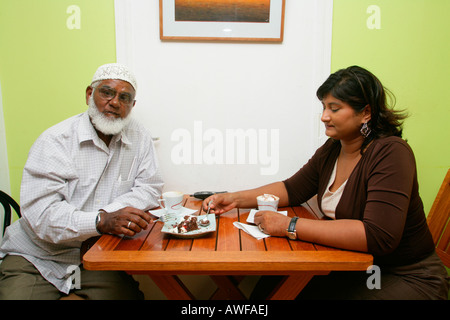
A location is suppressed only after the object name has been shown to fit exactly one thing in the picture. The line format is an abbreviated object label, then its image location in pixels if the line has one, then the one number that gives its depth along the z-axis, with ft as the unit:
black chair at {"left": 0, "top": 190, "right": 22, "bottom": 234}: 5.79
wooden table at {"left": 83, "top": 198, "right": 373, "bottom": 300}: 3.69
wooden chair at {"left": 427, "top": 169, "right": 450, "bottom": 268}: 5.88
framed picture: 6.36
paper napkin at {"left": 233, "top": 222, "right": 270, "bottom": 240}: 4.44
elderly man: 4.66
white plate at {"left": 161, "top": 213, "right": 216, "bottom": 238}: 4.30
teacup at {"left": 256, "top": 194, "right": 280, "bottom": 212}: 5.18
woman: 3.98
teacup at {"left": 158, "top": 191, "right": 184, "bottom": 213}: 4.96
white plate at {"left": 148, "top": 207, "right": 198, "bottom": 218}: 5.24
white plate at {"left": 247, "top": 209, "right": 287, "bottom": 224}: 4.97
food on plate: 4.38
